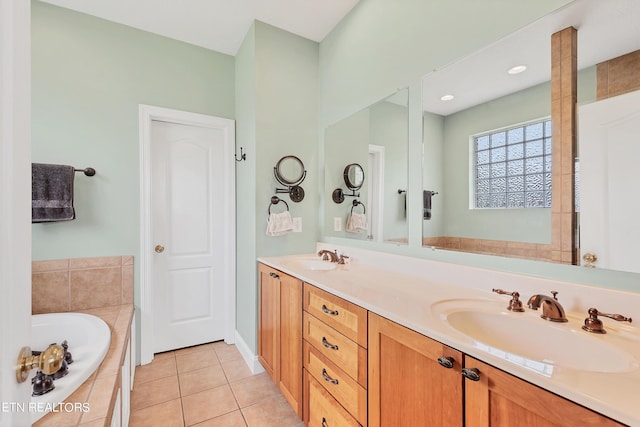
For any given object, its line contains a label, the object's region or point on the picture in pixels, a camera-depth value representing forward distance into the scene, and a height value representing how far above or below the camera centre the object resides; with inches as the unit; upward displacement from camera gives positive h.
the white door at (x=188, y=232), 99.1 -7.1
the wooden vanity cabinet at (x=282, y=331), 64.5 -30.0
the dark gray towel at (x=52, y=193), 75.0 +5.4
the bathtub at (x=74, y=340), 45.4 -28.0
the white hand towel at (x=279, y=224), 88.4 -3.3
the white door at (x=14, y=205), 19.7 +0.6
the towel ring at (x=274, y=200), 90.2 +4.2
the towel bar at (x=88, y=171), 83.6 +12.4
